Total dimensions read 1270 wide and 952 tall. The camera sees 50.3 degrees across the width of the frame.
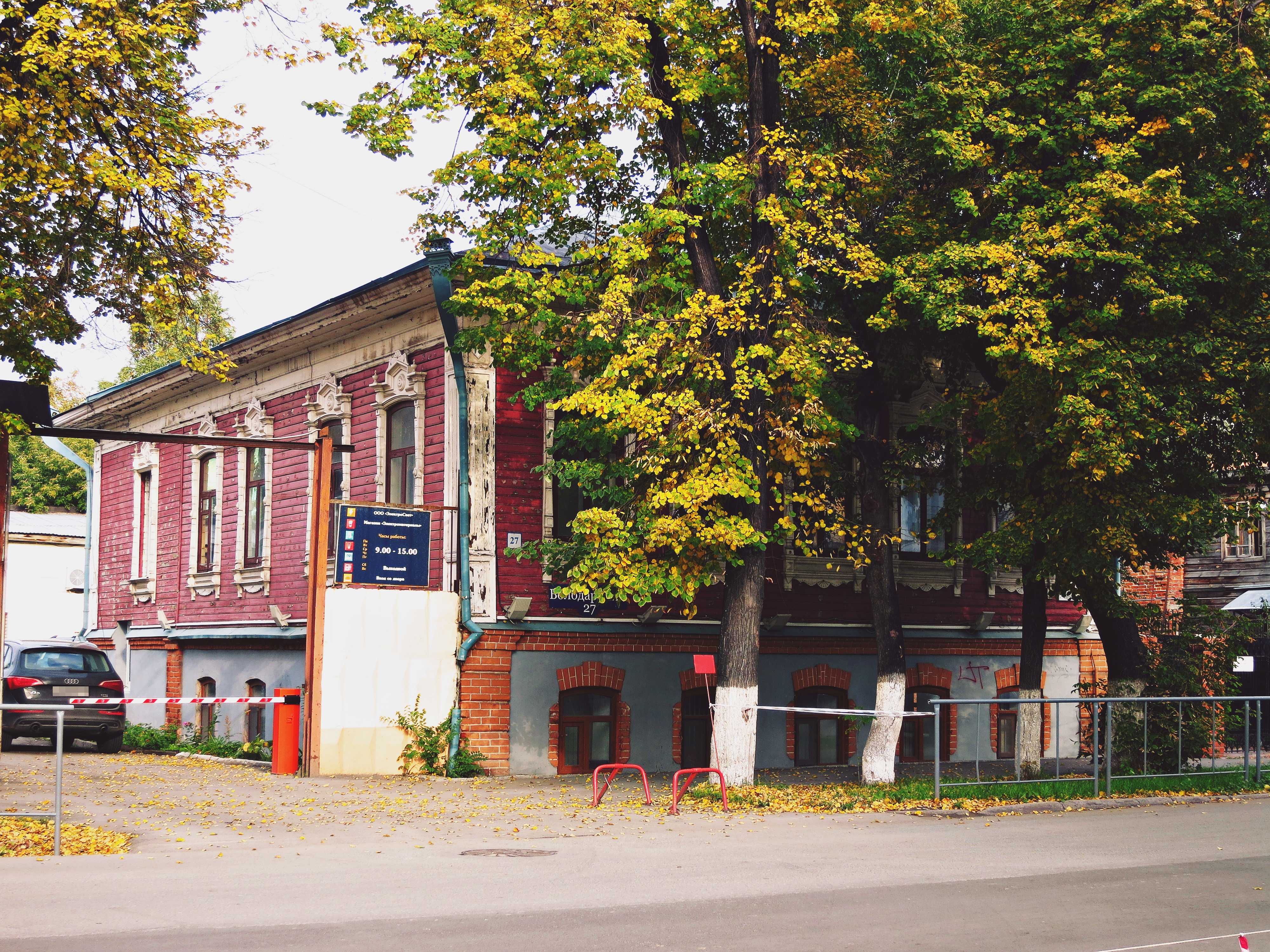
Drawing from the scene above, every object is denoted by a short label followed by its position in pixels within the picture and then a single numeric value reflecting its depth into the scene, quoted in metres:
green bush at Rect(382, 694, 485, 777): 18.59
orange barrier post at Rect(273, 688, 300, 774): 18.44
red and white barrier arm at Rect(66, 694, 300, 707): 15.60
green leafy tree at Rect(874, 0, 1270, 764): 16.38
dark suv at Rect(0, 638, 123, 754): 20.77
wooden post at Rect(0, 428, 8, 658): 14.17
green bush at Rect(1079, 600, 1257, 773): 17.19
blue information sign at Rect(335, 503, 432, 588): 18.59
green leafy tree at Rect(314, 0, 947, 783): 16.23
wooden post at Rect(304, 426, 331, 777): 18.19
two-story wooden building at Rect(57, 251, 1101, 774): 19.03
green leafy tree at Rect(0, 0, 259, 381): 13.05
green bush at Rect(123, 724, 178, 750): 24.14
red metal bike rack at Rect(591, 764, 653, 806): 14.62
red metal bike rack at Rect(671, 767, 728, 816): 14.21
